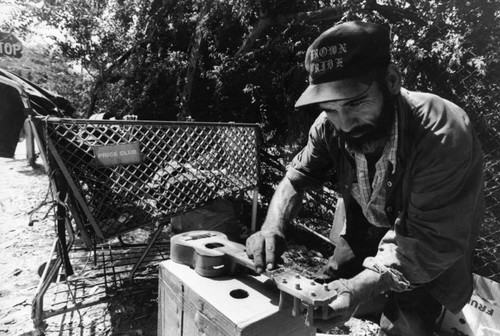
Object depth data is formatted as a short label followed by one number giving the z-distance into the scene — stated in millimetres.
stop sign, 10366
